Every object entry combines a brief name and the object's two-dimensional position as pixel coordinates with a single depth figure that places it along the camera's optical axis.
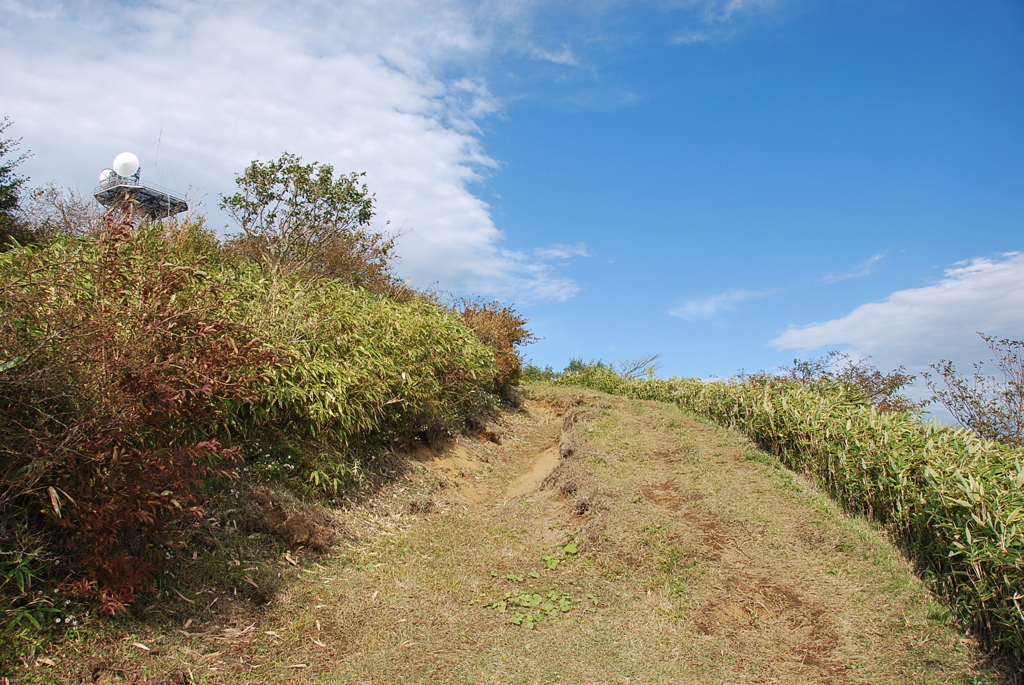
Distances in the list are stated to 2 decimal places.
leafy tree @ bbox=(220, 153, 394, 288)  11.86
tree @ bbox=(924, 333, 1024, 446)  7.49
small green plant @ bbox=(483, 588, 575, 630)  4.12
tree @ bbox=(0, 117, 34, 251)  8.57
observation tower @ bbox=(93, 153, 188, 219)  19.94
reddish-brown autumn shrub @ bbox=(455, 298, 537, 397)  10.91
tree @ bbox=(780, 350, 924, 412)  9.18
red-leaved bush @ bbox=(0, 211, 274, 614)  2.99
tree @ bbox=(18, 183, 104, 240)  8.17
